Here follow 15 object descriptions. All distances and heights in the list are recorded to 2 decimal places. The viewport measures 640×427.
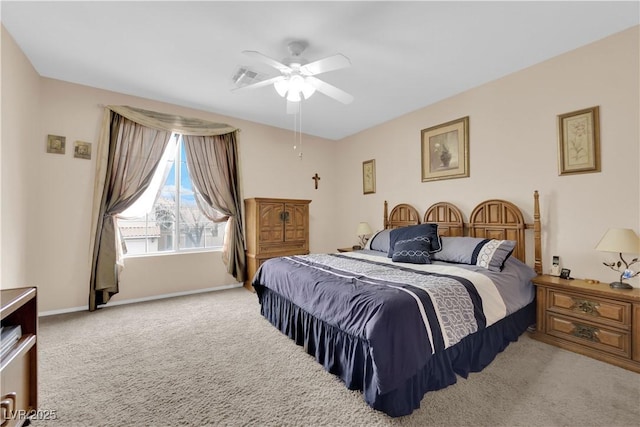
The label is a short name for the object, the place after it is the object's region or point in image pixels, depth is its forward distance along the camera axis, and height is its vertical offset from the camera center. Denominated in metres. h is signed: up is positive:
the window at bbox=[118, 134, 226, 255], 3.73 -0.04
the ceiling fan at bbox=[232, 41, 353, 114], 2.21 +1.18
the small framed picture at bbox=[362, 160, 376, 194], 4.79 +0.63
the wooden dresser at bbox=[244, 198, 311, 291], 4.16 -0.26
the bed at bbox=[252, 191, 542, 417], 1.62 -0.67
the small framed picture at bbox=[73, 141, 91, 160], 3.30 +0.79
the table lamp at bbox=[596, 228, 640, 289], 2.08 -0.27
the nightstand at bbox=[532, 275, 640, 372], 2.04 -0.88
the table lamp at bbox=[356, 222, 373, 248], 4.57 -0.28
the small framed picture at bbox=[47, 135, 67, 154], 3.15 +0.83
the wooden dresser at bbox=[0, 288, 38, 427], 1.28 -0.75
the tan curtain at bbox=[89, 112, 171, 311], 3.36 +0.40
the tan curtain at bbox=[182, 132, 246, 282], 4.06 +0.45
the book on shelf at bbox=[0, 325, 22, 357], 1.29 -0.60
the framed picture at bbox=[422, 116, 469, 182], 3.47 +0.81
